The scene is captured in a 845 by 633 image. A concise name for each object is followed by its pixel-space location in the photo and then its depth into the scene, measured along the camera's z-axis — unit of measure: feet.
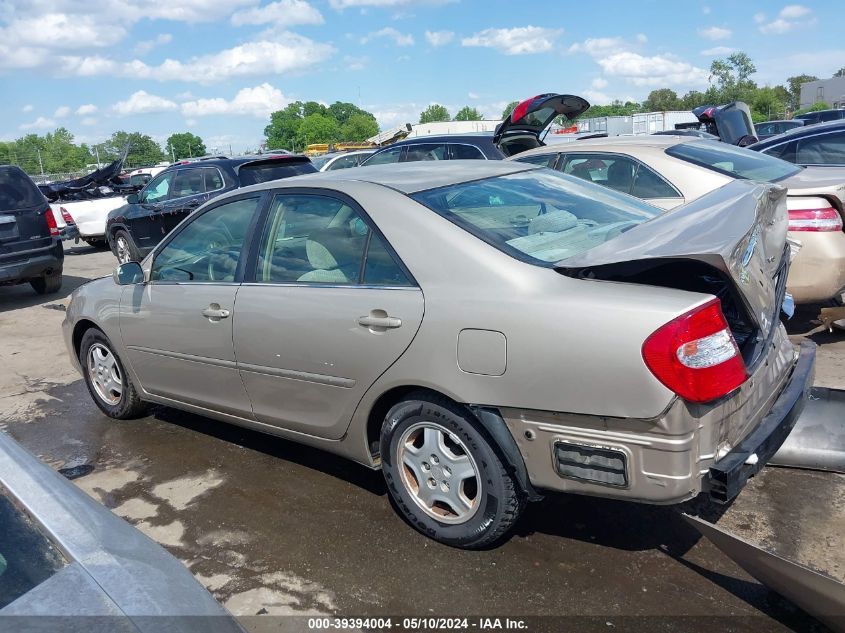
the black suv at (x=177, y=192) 35.47
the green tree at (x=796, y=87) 235.56
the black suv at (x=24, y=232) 31.07
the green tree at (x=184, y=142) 362.35
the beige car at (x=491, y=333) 8.40
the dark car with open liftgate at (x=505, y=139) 26.21
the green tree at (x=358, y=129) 357.61
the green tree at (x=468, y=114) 369.55
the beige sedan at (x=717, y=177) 17.30
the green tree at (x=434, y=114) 427.74
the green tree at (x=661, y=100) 270.51
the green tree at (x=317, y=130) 355.56
